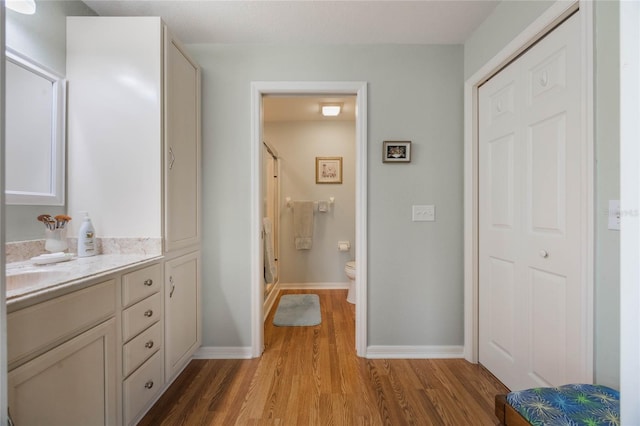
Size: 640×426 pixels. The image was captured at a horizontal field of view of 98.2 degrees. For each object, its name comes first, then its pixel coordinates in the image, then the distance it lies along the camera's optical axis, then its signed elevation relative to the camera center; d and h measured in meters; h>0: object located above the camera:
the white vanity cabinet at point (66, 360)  0.84 -0.52
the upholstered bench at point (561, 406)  0.87 -0.64
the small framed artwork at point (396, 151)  2.09 +0.47
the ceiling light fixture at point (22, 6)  1.24 +0.94
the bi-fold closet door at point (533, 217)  1.26 -0.02
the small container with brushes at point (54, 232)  1.43 -0.10
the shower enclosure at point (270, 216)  2.66 -0.04
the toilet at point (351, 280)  3.17 -0.79
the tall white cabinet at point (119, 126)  1.57 +0.49
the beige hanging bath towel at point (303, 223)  3.80 -0.14
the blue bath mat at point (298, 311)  2.68 -1.05
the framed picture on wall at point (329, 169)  3.88 +0.62
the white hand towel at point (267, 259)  2.63 -0.44
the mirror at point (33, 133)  1.37 +0.42
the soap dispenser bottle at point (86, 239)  1.47 -0.14
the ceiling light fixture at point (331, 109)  3.29 +1.25
